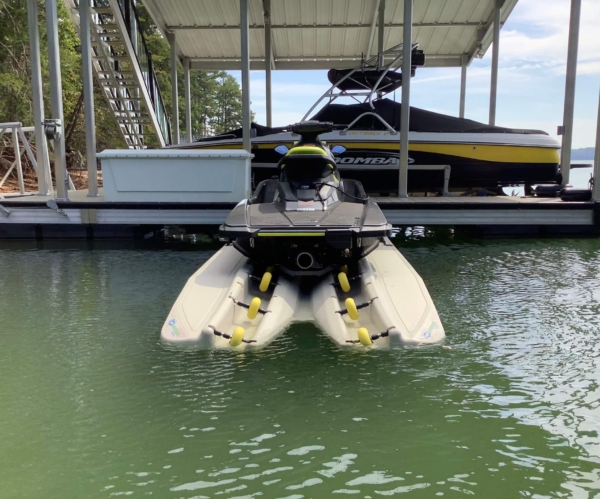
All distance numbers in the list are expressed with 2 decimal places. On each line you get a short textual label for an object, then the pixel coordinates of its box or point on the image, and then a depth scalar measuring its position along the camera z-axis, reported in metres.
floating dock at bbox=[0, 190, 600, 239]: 8.10
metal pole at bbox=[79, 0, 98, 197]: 8.29
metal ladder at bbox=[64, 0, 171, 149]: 10.37
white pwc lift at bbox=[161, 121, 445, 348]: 3.76
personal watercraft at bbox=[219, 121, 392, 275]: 4.29
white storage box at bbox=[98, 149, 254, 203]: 7.85
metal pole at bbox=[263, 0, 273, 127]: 11.32
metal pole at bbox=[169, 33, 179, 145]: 12.51
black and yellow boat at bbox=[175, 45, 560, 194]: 9.73
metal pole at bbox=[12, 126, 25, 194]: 9.34
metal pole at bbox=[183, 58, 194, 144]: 14.16
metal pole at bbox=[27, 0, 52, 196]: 8.68
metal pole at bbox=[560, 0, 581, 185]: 8.84
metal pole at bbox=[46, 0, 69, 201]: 7.99
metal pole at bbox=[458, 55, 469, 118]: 13.75
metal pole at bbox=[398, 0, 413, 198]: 8.39
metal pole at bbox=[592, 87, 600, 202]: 8.30
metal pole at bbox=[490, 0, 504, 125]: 11.07
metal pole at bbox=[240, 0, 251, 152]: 8.32
